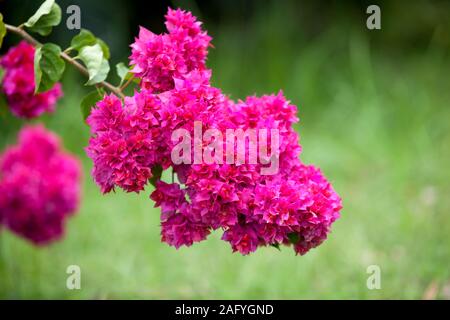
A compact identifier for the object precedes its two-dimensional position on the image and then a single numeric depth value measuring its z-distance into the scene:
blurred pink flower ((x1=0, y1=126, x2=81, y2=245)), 1.86
